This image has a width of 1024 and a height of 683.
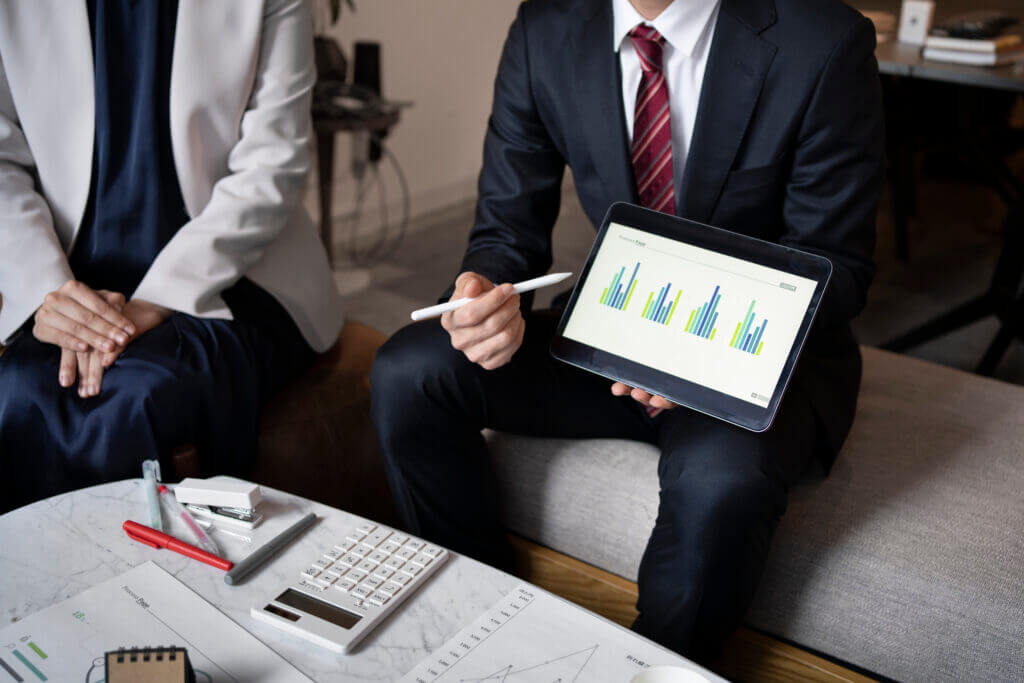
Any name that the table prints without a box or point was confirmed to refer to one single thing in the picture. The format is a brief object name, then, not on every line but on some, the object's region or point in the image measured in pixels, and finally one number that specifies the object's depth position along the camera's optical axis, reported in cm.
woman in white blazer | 127
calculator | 81
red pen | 90
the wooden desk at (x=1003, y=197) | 218
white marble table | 80
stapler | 97
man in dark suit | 106
